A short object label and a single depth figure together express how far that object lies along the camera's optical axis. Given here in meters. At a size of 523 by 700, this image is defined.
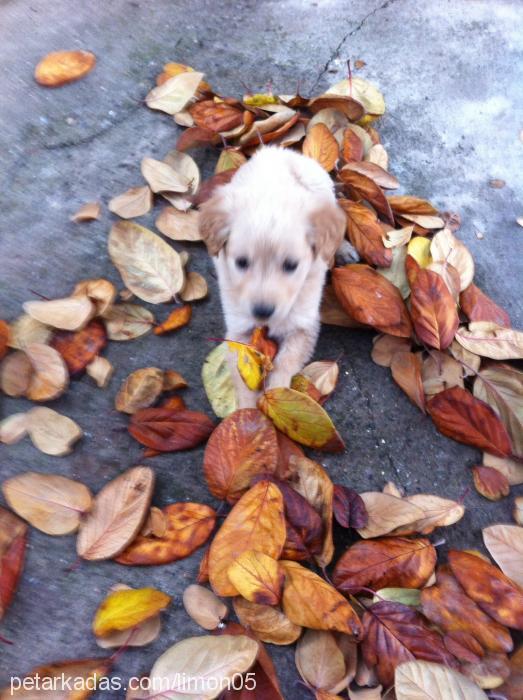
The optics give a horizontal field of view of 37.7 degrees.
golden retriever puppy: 0.68
